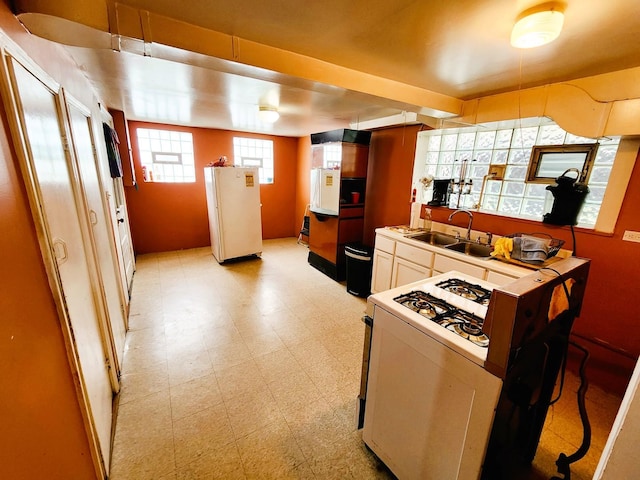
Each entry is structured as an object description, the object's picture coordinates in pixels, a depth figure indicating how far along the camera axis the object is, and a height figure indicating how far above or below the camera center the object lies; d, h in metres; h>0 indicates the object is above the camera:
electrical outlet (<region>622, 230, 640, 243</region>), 1.85 -0.36
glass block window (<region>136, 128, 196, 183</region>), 4.35 +0.23
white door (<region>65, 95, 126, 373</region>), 1.66 -0.40
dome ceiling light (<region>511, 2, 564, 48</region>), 1.15 +0.69
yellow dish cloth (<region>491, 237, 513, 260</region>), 2.14 -0.54
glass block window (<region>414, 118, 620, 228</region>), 2.11 +0.16
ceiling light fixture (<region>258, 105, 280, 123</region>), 2.99 +0.68
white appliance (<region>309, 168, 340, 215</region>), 3.79 -0.25
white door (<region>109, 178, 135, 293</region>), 3.04 -0.81
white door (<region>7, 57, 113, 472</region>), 0.97 -0.31
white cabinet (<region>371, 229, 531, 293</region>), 2.08 -0.78
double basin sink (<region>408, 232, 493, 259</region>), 2.61 -0.68
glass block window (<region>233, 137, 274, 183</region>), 5.17 +0.35
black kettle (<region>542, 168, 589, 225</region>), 2.03 -0.13
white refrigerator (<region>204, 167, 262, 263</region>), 4.01 -0.61
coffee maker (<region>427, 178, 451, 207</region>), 2.96 -0.17
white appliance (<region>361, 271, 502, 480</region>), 0.94 -0.86
